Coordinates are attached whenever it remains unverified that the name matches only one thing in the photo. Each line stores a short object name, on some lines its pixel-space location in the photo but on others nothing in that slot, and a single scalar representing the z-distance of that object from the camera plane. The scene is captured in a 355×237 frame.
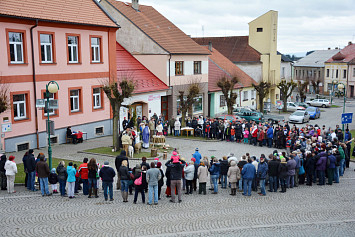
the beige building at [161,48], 34.94
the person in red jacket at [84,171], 13.93
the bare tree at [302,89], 57.94
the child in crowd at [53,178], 14.28
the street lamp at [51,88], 16.09
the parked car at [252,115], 38.03
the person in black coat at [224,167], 15.35
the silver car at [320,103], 58.50
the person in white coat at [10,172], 14.20
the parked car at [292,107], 51.38
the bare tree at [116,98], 22.02
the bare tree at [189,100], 31.41
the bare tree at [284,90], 50.09
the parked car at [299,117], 40.09
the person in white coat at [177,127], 28.96
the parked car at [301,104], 52.67
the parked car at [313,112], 43.88
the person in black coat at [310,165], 16.69
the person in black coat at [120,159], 14.25
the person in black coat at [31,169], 14.40
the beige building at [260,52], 55.59
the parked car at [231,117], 35.03
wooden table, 29.11
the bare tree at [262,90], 46.12
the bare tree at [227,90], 38.59
